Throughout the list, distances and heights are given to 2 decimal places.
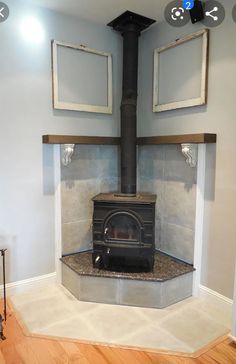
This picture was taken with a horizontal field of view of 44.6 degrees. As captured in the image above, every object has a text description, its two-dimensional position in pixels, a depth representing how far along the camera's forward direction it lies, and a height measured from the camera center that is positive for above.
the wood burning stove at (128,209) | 2.50 -0.48
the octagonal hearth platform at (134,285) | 2.38 -1.11
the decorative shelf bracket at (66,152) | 2.60 +0.01
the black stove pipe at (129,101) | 2.70 +0.51
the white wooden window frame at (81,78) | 2.60 +0.71
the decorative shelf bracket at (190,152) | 2.44 +0.02
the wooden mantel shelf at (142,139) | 2.26 +0.13
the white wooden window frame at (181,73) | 2.37 +0.73
